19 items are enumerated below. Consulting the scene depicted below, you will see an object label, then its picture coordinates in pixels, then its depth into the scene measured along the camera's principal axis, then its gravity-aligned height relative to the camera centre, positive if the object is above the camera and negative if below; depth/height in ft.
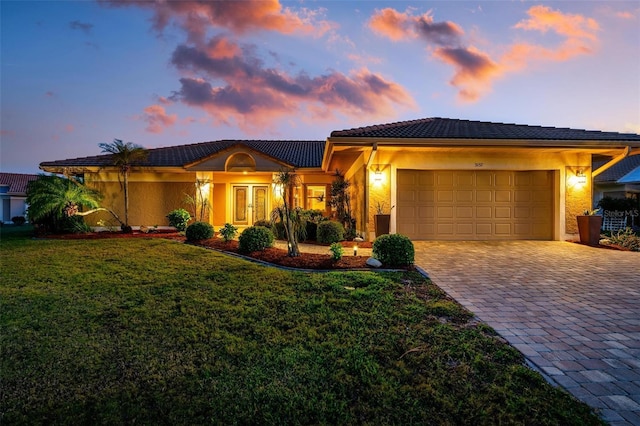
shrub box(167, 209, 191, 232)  40.22 -1.46
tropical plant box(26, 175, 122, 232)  35.99 +1.03
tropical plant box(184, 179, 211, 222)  46.47 +1.32
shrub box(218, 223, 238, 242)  30.19 -2.33
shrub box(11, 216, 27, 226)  85.05 -2.93
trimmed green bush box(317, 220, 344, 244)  31.71 -2.56
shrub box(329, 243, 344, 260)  20.30 -2.87
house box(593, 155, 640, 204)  58.70 +4.49
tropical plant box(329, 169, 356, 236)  40.16 +1.05
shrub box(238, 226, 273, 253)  24.57 -2.54
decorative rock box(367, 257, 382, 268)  19.25 -3.50
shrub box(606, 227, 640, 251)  27.86 -3.19
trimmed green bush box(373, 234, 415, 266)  19.40 -2.77
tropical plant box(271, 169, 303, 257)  22.70 -0.88
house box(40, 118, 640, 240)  29.48 +3.69
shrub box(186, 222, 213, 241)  30.96 -2.29
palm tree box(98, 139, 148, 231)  41.57 +7.96
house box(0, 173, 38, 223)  92.43 +2.99
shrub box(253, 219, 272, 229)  38.21 -1.84
